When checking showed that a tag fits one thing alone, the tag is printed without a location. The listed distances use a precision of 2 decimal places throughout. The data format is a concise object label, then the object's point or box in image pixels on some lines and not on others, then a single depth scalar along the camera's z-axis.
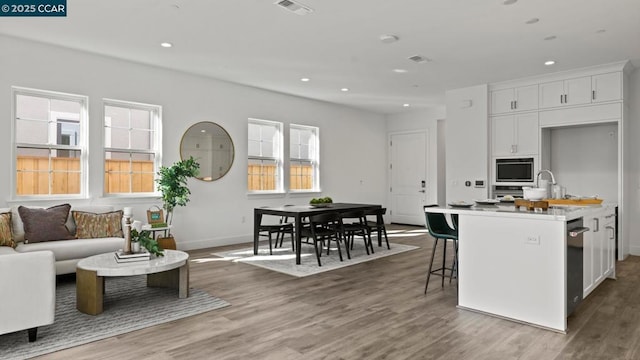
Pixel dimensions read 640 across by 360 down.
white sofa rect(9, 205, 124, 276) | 4.17
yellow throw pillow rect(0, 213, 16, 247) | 4.18
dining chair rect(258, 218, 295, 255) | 5.81
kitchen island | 2.98
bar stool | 3.90
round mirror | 6.36
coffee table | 3.32
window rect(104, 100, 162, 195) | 5.63
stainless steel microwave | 6.37
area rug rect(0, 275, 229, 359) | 2.75
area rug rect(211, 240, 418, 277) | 4.99
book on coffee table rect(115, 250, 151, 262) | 3.51
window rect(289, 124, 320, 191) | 8.08
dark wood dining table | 5.22
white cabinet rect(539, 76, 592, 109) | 5.86
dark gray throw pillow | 4.35
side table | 5.38
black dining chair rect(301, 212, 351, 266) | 5.26
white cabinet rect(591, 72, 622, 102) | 5.58
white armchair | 2.62
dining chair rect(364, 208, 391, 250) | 6.22
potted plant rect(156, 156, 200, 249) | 5.61
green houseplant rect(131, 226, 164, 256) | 3.68
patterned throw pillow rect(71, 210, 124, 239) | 4.69
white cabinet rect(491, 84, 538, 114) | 6.36
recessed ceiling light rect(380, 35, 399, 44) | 4.55
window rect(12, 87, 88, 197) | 4.89
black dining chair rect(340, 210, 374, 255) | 5.74
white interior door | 9.39
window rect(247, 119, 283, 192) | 7.35
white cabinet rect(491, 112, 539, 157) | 6.35
